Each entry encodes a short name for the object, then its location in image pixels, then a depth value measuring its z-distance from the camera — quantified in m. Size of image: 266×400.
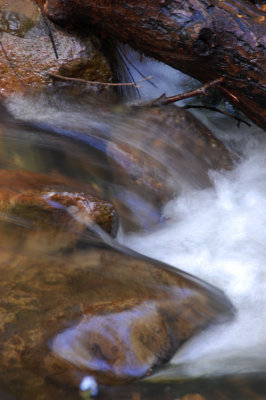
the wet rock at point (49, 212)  4.98
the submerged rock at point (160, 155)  6.82
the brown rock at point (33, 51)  7.47
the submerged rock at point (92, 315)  3.88
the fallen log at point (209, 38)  5.70
